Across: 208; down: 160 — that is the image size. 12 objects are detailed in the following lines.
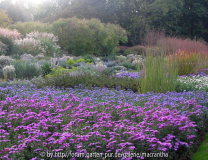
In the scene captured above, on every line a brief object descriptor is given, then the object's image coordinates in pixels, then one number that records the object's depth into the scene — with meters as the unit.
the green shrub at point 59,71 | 10.56
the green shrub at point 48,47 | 16.97
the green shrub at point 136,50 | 23.31
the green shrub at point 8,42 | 16.48
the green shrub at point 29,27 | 22.51
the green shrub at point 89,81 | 7.82
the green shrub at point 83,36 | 20.92
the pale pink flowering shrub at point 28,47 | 15.97
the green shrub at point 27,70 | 10.45
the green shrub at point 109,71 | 11.09
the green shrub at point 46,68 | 11.59
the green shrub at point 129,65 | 14.84
